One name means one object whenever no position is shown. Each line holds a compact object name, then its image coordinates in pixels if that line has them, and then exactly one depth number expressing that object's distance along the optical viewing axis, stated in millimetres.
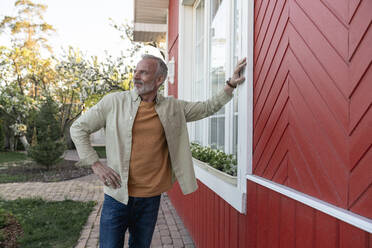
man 2104
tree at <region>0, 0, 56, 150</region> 13814
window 2055
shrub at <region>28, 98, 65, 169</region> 9797
